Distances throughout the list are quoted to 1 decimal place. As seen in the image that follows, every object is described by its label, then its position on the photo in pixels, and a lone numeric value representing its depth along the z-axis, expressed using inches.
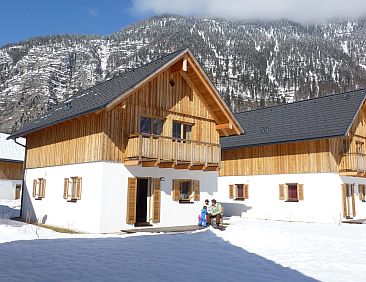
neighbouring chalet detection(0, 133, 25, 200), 1489.9
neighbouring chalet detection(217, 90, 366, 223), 949.2
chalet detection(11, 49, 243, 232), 681.6
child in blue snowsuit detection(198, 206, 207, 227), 754.2
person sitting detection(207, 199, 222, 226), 722.8
